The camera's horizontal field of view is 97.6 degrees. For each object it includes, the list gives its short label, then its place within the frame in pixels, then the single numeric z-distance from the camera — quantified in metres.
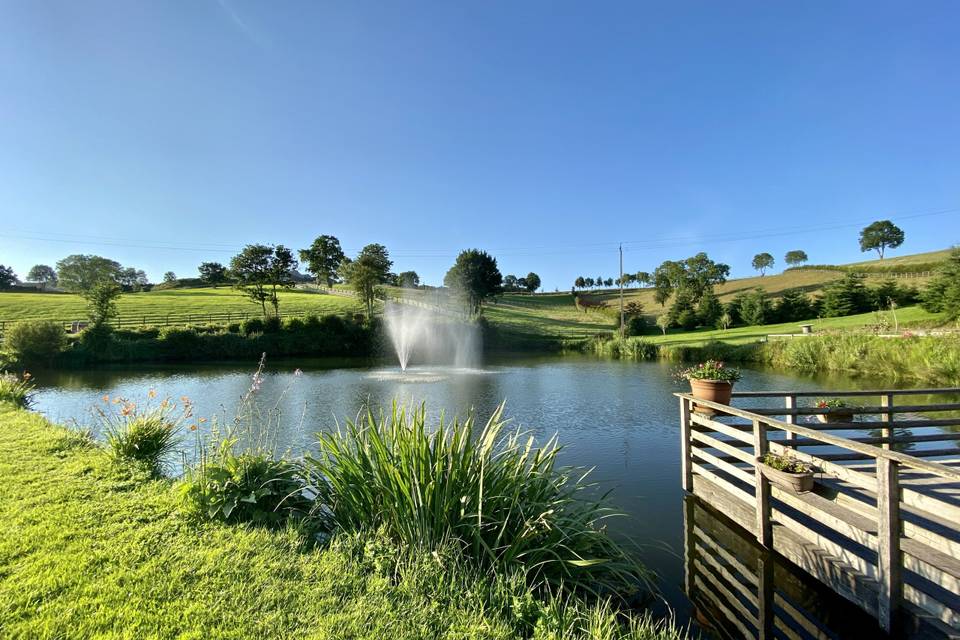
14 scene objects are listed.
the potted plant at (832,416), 6.40
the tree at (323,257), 54.38
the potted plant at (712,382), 6.41
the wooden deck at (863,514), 2.99
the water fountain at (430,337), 33.00
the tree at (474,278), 52.22
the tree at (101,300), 30.33
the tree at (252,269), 41.97
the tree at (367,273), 40.06
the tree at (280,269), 42.97
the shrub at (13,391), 10.23
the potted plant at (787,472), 4.11
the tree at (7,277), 60.06
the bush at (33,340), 24.96
